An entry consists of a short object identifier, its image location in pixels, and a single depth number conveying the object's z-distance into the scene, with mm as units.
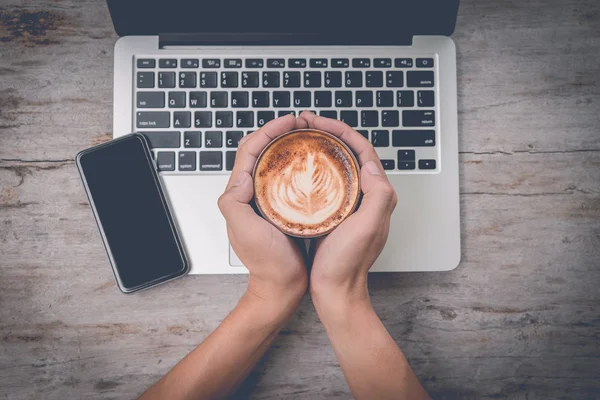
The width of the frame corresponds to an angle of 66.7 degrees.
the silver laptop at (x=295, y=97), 864
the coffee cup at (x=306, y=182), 749
